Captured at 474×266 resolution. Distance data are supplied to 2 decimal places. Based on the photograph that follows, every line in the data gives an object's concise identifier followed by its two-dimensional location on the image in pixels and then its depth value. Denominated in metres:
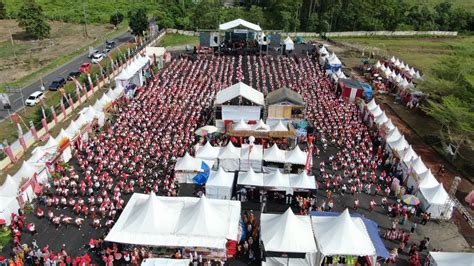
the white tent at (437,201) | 21.43
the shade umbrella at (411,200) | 21.78
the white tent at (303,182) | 21.94
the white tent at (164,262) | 16.64
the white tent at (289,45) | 54.47
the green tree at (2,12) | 71.59
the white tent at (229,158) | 24.81
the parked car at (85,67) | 44.00
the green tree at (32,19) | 56.82
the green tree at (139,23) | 56.62
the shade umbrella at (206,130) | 28.48
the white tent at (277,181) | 22.06
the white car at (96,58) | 48.03
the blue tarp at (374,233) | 17.27
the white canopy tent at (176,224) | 17.73
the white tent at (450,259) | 16.69
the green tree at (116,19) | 70.25
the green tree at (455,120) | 26.45
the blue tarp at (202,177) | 23.62
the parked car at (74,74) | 42.25
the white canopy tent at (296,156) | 24.81
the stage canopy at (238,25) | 51.84
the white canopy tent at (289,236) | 17.16
